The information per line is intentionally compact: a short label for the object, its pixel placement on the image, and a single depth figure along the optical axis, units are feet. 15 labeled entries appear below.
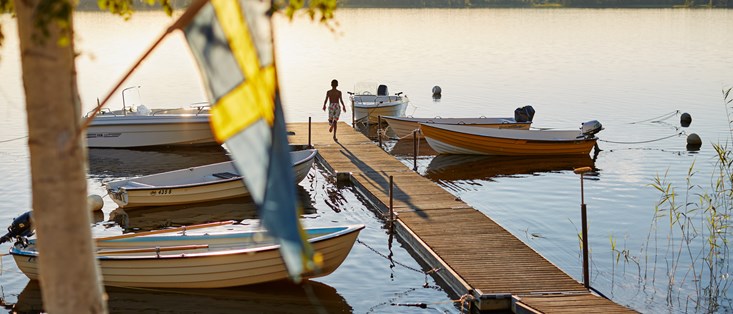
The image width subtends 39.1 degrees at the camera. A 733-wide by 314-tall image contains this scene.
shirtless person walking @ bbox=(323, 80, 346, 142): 88.43
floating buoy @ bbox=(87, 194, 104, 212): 65.46
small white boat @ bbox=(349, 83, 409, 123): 107.24
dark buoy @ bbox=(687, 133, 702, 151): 95.86
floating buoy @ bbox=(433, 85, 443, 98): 141.90
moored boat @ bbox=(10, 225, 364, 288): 47.39
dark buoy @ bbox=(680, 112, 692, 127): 110.42
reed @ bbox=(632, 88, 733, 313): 48.69
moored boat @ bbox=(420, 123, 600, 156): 87.66
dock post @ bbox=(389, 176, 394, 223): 58.90
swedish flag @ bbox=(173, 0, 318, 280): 16.01
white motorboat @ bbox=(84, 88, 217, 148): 94.63
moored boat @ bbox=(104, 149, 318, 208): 66.44
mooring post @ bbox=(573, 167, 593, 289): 45.19
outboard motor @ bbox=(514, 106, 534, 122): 95.61
